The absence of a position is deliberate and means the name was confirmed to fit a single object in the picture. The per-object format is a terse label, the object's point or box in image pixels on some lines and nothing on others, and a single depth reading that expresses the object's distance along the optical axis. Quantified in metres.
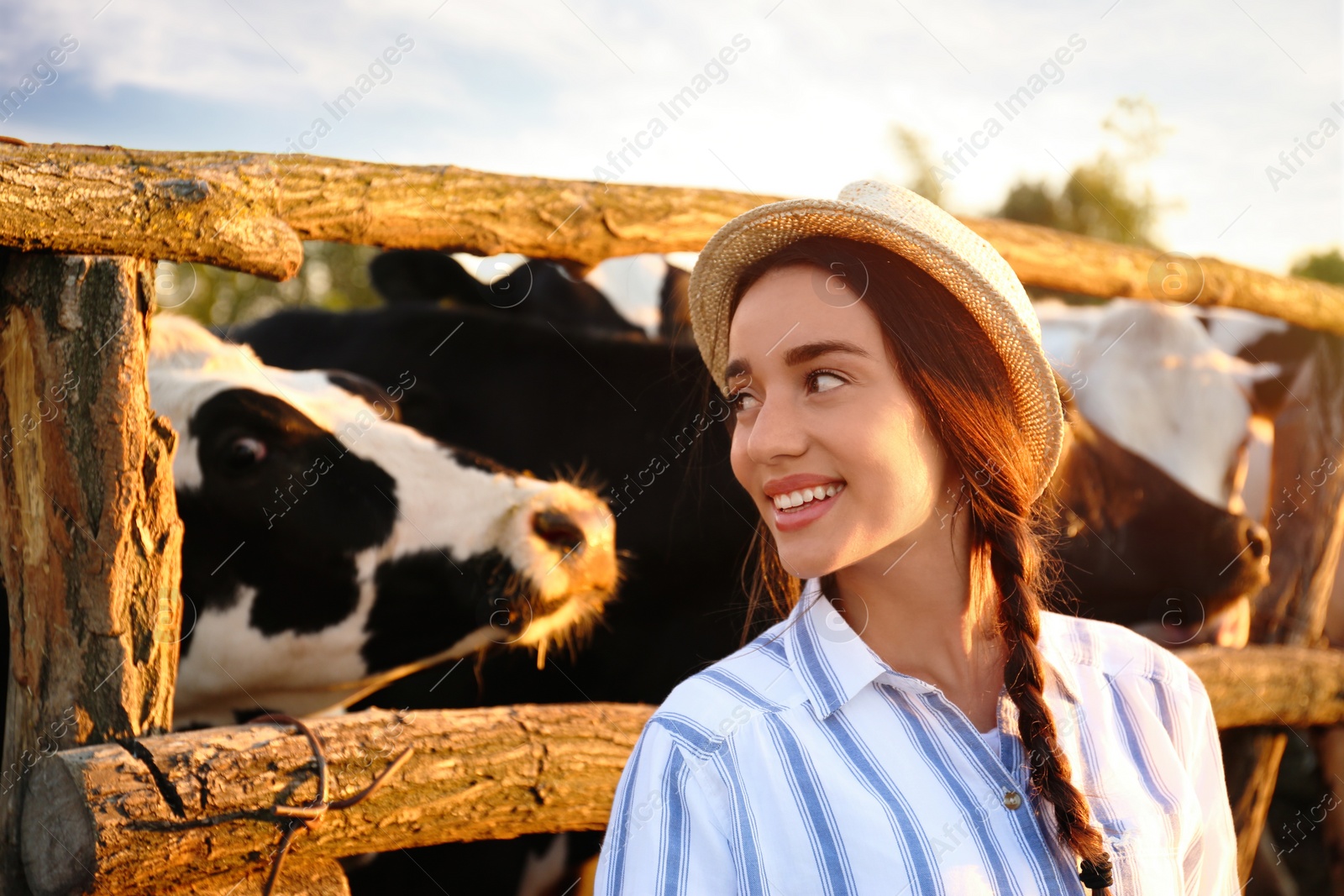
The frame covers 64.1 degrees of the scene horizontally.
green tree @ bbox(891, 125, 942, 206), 13.61
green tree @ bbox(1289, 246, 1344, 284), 11.34
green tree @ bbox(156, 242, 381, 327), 7.34
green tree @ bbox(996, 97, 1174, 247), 12.04
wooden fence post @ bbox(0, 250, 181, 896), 1.69
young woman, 1.14
